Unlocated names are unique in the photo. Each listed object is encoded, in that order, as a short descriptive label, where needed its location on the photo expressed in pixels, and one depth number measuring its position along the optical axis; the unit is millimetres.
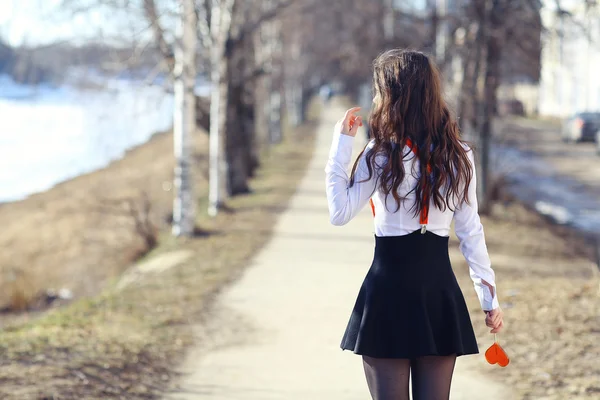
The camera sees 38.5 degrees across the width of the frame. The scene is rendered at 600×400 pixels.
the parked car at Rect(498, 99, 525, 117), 19000
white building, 12266
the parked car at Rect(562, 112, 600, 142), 34500
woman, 3031
